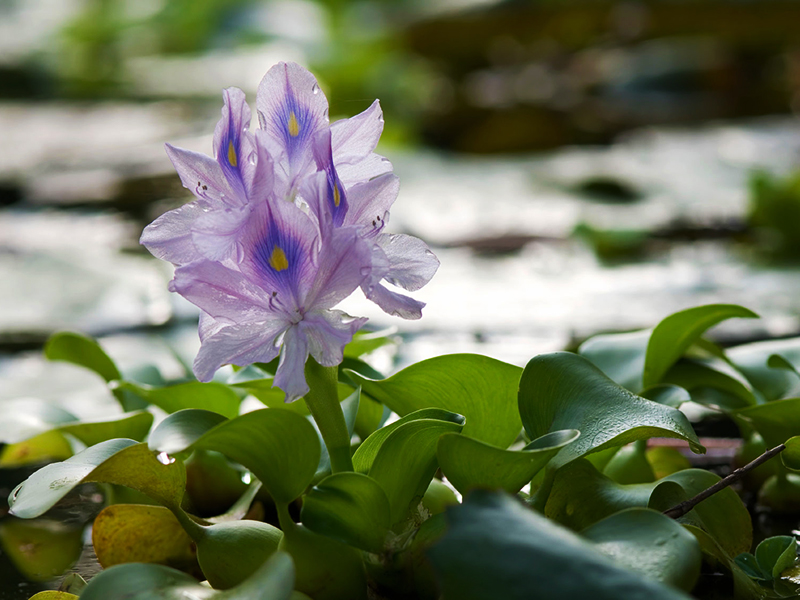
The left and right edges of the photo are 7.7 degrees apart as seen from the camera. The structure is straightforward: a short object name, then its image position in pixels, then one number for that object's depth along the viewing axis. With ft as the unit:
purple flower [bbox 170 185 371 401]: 5.39
